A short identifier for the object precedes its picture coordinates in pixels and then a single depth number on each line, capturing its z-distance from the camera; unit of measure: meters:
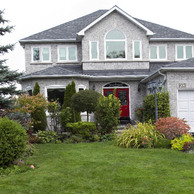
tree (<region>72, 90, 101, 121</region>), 14.12
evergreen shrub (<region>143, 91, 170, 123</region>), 14.08
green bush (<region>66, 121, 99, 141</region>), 13.19
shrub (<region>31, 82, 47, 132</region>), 15.28
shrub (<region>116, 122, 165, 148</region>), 10.45
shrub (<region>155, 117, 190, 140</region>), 11.07
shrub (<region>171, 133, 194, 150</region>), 9.91
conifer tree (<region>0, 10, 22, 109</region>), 11.15
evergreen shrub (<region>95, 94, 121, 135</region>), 13.23
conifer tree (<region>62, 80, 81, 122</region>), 16.05
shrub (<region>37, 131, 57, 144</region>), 12.75
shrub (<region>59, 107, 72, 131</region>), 13.91
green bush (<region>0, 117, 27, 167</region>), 7.54
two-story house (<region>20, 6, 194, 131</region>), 17.23
